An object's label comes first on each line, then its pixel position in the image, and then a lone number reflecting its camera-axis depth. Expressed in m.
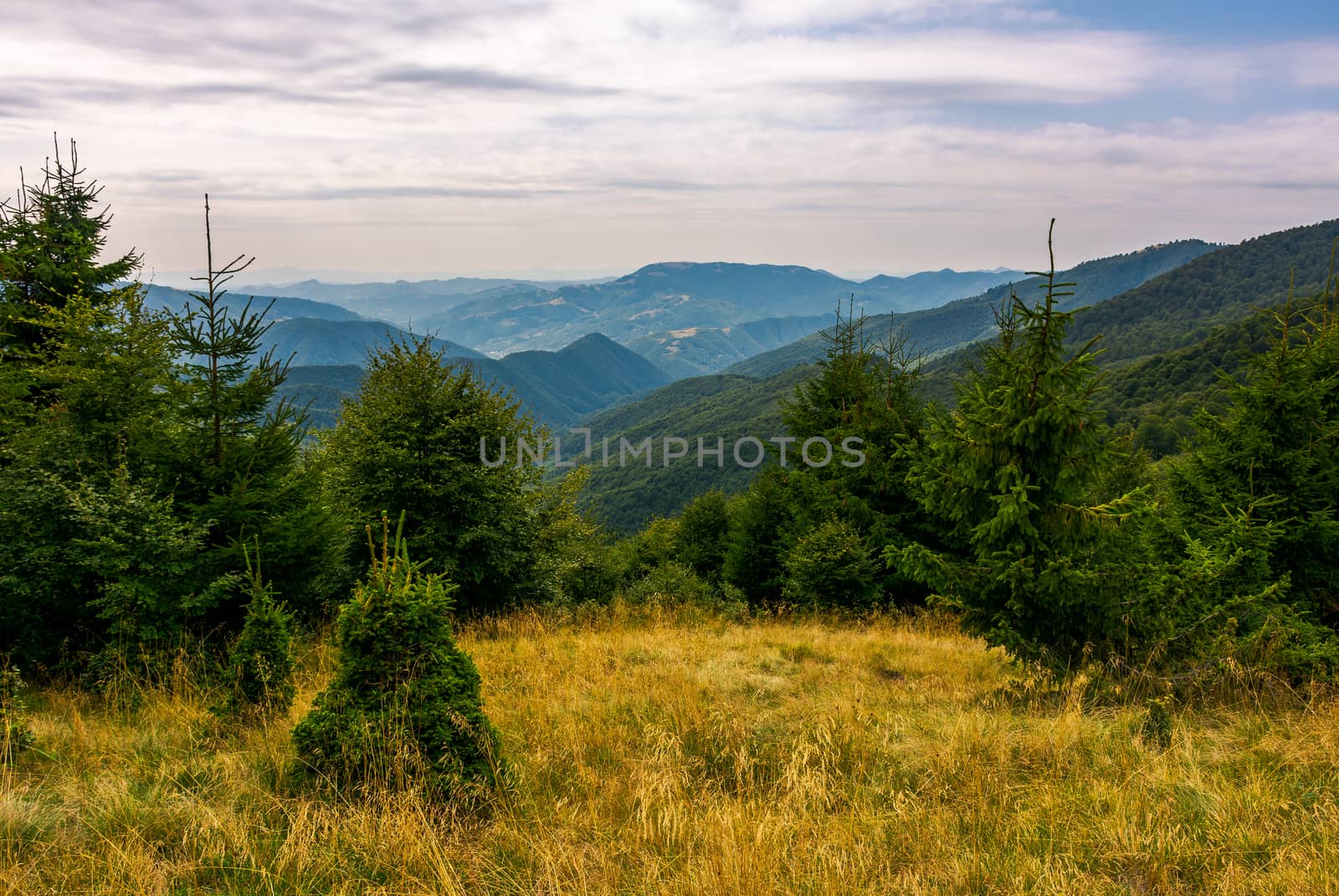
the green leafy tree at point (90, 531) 6.65
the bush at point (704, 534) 29.91
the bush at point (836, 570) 15.41
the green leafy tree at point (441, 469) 12.01
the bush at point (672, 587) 15.24
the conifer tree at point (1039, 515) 6.45
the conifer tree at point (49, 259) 12.98
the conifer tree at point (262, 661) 5.25
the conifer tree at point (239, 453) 8.01
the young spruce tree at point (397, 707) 3.95
